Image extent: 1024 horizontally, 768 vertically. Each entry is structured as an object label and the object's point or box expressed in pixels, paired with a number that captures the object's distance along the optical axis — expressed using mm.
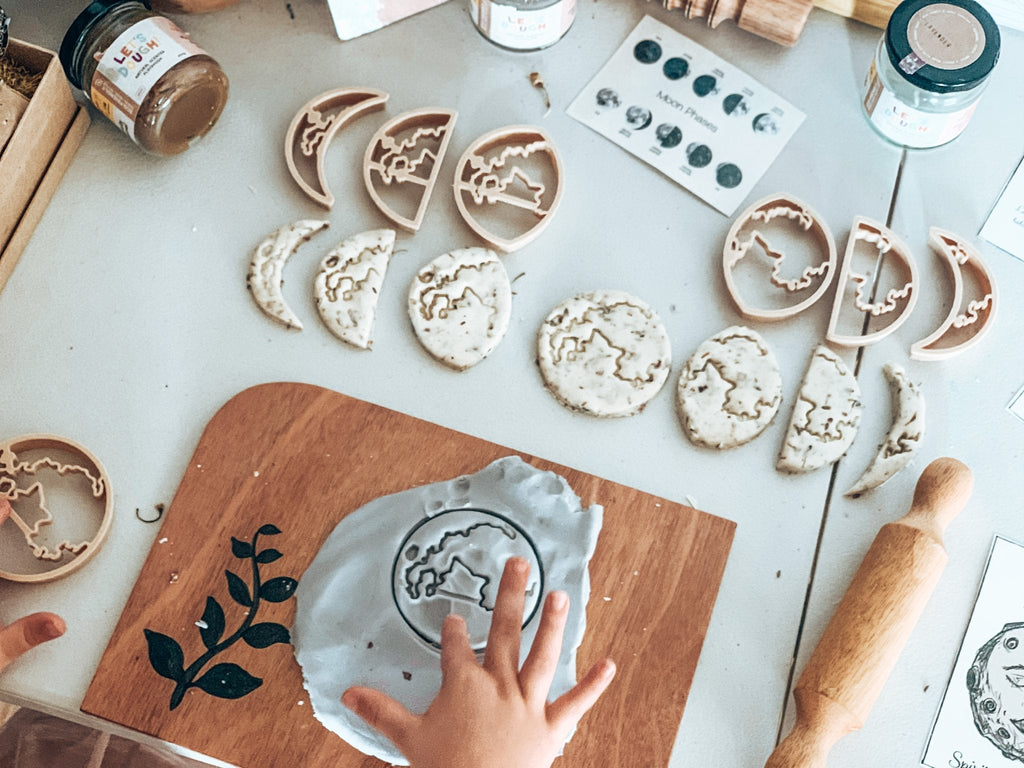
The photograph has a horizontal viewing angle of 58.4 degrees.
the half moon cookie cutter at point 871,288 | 735
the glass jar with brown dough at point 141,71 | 723
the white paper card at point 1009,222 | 778
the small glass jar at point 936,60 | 716
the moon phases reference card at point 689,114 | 791
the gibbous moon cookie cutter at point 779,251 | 739
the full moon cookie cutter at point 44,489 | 663
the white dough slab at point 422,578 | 617
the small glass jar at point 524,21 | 774
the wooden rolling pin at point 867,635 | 618
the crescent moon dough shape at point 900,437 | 706
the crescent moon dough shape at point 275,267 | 738
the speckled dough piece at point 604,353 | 717
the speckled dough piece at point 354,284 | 734
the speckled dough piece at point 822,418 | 706
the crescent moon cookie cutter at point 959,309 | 736
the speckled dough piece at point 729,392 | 709
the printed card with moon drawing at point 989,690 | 653
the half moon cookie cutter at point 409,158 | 766
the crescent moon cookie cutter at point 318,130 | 772
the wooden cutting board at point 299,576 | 629
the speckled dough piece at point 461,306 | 729
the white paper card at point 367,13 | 807
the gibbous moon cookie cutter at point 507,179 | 762
